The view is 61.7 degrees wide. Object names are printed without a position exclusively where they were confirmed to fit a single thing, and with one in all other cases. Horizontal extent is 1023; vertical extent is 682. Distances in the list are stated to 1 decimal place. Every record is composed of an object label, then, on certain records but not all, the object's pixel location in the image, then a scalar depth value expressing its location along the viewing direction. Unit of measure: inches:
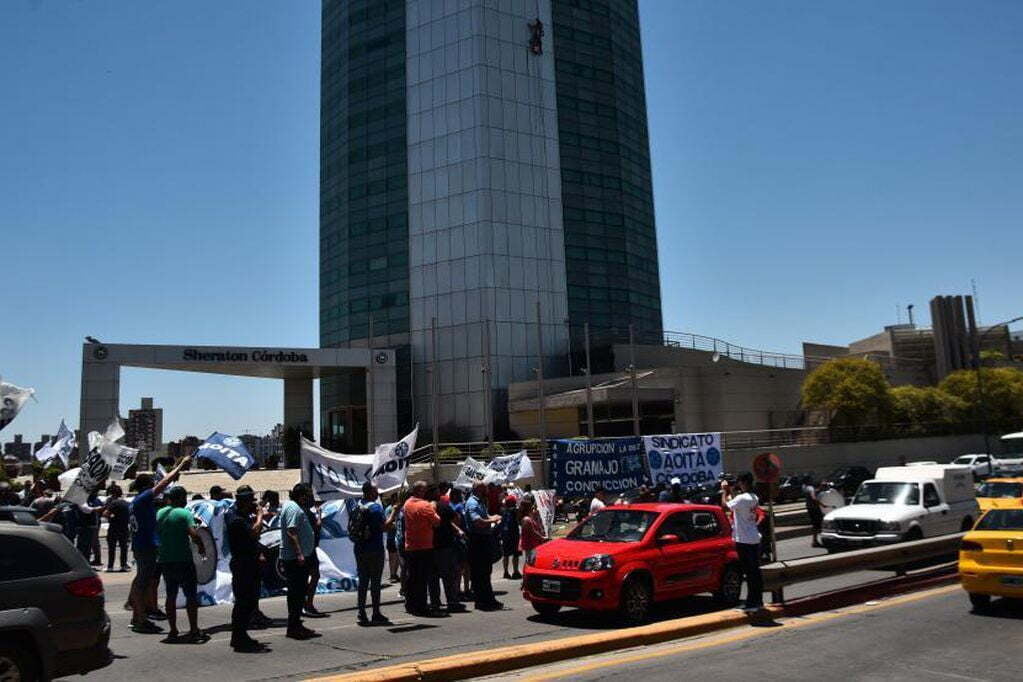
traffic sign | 650.2
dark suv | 289.6
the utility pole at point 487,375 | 1942.4
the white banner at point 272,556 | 543.8
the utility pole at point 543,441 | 1564.8
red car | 454.3
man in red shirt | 490.9
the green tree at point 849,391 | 1909.4
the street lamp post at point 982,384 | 1671.3
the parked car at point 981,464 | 1692.9
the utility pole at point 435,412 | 1746.3
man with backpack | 478.6
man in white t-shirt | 456.1
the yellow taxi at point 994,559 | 430.9
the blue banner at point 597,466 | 938.7
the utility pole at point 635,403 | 1753.2
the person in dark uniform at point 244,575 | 400.2
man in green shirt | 421.1
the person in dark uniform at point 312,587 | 485.9
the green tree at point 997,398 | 2314.2
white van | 718.5
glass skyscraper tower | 2573.8
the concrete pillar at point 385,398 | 2098.9
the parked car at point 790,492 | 1434.5
